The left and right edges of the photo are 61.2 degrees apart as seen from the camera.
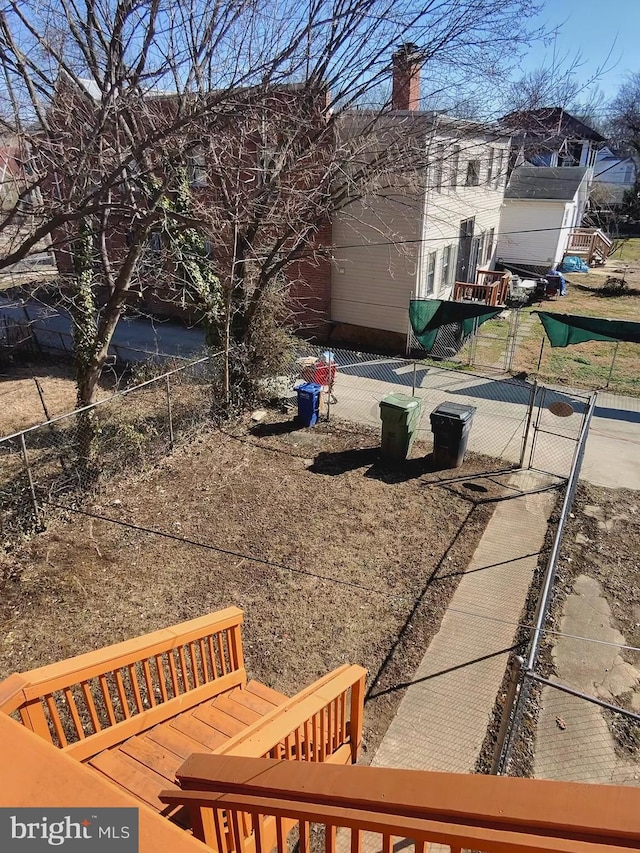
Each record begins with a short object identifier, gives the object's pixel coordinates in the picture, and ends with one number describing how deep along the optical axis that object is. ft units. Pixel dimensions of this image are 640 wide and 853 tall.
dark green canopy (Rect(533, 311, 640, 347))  40.50
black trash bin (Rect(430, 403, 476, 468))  30.32
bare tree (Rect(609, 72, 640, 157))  145.48
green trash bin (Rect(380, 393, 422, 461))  30.91
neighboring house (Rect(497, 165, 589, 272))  82.48
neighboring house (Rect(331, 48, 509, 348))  46.60
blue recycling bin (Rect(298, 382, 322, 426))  36.01
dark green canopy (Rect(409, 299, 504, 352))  45.16
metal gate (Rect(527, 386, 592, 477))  31.76
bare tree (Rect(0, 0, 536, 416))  21.63
